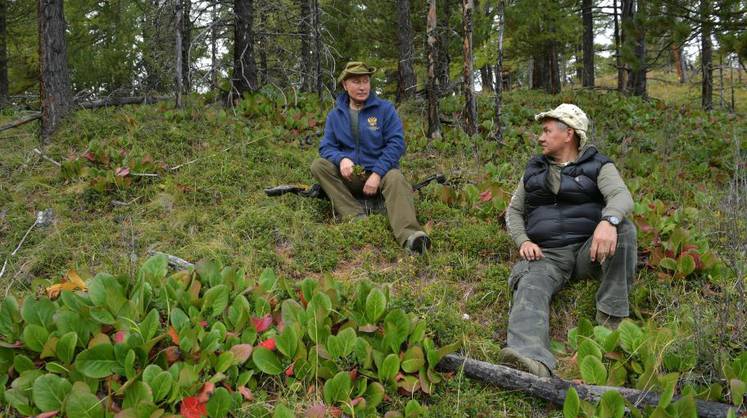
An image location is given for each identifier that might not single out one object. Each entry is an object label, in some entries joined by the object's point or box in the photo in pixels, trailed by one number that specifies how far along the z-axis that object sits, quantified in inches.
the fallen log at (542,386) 97.6
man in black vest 134.6
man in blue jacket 207.0
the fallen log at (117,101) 399.6
